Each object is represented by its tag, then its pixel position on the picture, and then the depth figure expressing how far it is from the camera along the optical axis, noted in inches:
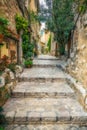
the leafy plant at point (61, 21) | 227.9
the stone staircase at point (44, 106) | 109.7
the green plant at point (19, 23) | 218.7
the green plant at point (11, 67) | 155.1
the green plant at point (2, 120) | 108.9
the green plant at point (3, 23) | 107.9
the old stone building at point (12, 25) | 161.6
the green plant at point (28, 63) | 273.3
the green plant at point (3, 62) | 104.3
